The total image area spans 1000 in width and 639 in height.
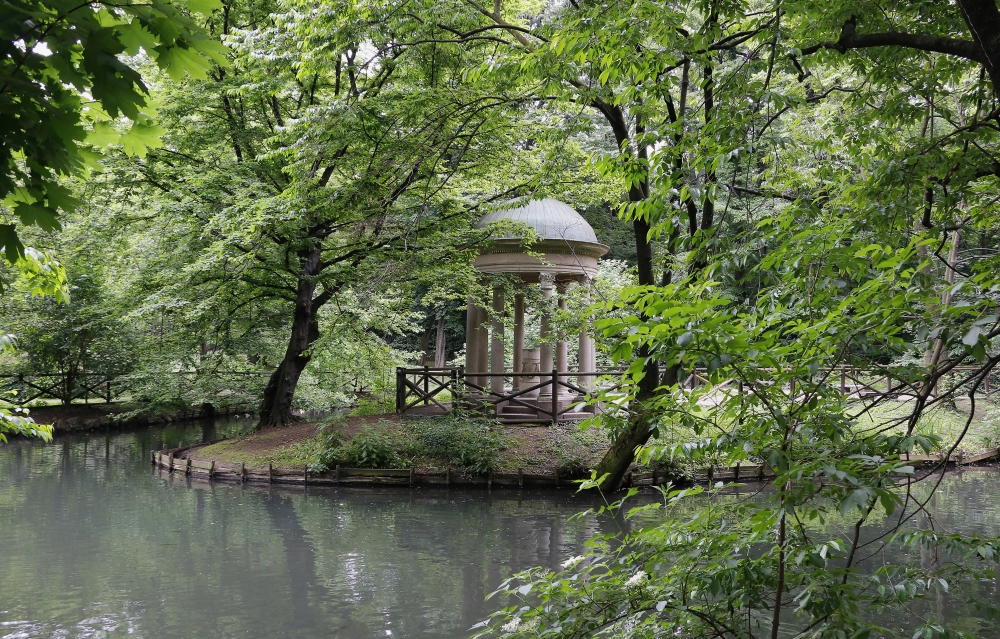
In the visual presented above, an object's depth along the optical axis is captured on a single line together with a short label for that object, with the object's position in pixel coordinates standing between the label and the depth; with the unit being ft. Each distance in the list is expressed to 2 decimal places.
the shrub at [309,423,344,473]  46.73
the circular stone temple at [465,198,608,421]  56.54
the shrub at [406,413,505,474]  46.39
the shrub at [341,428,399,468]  47.37
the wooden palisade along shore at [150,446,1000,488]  45.55
